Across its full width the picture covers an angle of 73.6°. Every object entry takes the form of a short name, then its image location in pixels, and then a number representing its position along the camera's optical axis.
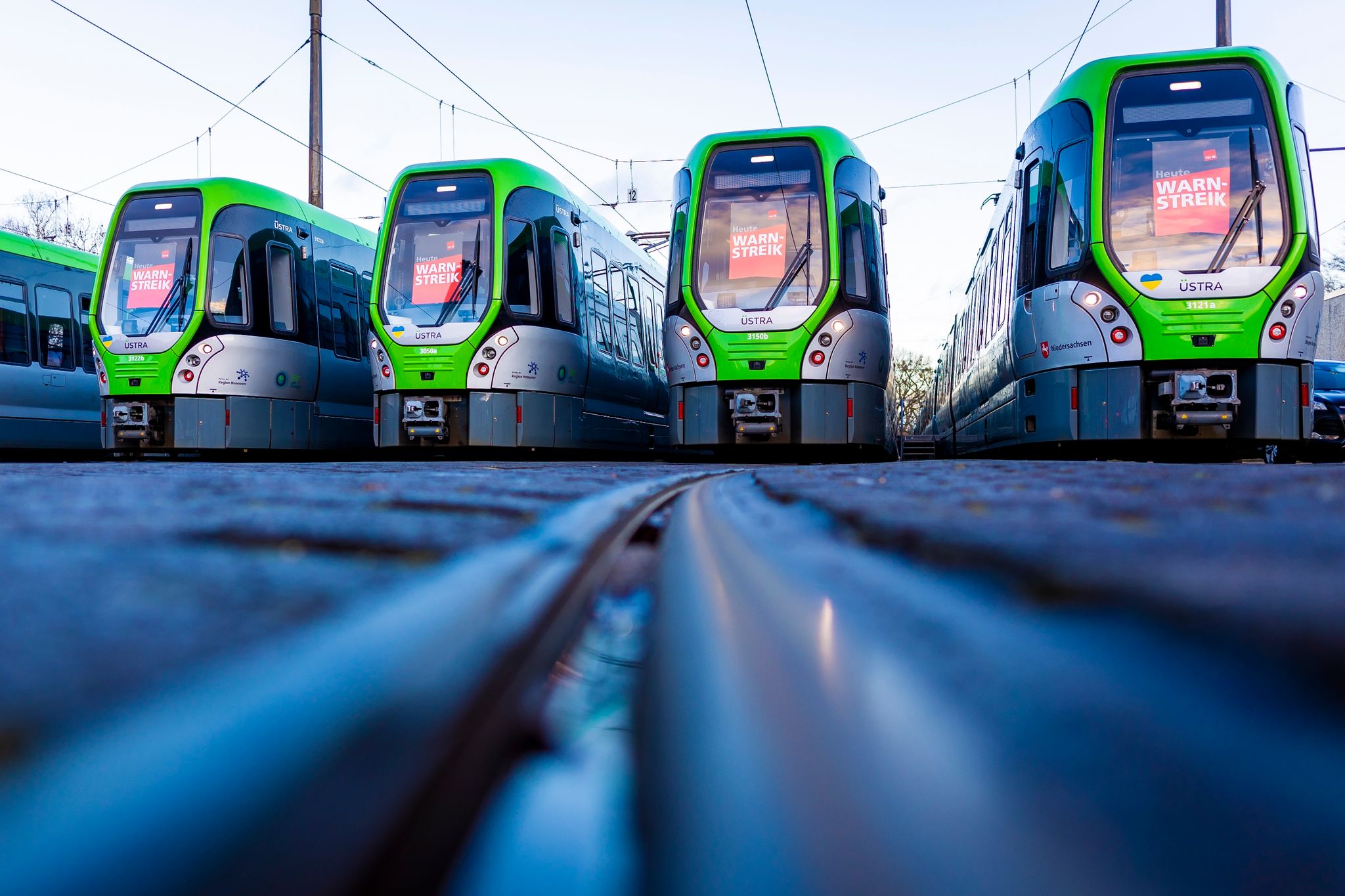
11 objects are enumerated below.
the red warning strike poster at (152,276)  9.12
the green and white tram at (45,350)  10.43
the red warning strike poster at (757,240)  7.89
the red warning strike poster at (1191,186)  6.25
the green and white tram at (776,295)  7.74
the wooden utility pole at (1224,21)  12.92
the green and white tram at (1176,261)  6.07
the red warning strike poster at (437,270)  8.57
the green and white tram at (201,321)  8.95
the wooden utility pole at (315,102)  13.30
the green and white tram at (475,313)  8.41
